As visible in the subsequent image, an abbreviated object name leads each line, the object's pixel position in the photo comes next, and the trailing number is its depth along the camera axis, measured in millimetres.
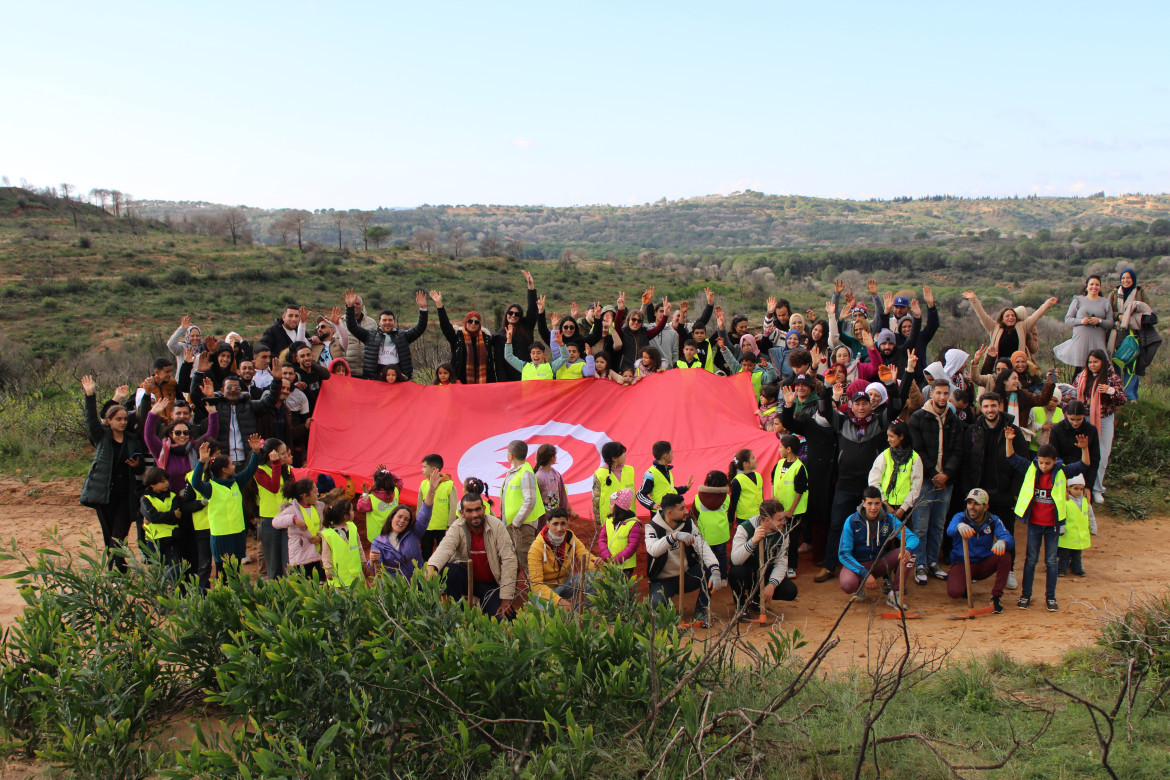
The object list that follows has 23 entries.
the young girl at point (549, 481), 8289
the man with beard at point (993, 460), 8648
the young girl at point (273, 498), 8672
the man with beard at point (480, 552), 7348
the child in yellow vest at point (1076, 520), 8242
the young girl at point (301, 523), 7953
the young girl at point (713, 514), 8055
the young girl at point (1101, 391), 10141
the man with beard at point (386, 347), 11586
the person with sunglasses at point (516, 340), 11859
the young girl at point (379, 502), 8219
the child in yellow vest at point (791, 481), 8703
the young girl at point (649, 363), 10797
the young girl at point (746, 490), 8508
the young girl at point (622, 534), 7730
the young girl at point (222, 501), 8336
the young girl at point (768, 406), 9703
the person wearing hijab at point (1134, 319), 10734
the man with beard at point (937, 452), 8547
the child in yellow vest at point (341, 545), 7480
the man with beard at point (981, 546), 8047
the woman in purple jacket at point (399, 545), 7734
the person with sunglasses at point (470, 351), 11680
